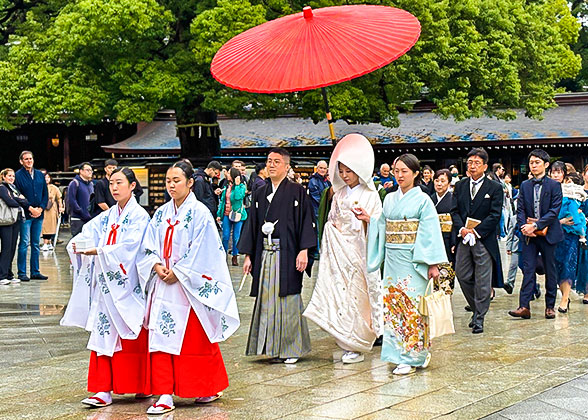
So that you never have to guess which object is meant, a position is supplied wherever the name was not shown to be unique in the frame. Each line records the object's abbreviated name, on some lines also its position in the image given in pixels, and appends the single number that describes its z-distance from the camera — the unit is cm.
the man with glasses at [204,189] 1445
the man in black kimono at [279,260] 734
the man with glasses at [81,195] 1348
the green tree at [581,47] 3800
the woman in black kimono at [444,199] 1080
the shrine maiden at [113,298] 591
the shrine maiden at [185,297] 580
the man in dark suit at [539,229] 950
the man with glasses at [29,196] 1328
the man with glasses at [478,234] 903
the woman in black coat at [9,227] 1262
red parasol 702
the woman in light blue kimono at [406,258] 696
